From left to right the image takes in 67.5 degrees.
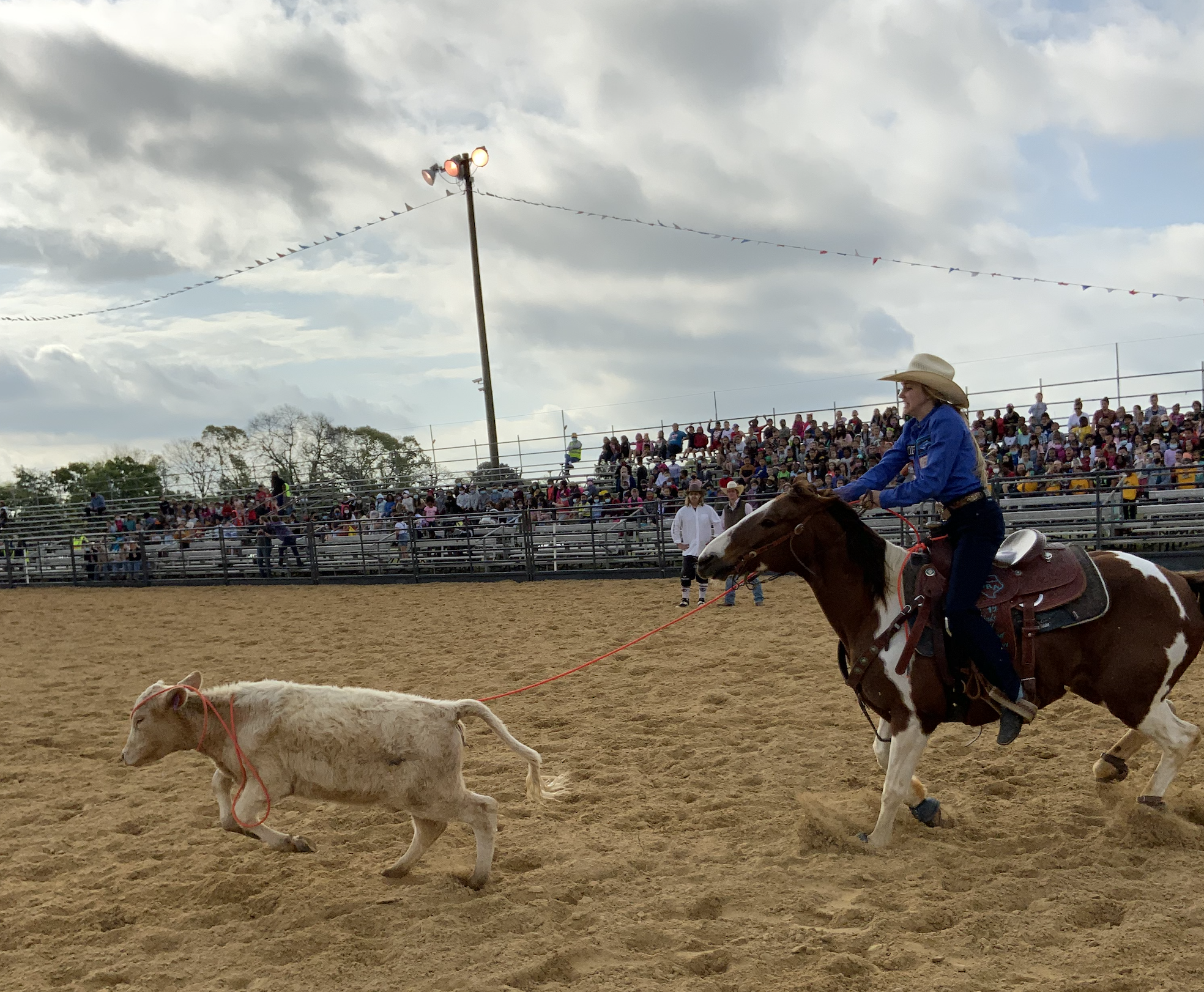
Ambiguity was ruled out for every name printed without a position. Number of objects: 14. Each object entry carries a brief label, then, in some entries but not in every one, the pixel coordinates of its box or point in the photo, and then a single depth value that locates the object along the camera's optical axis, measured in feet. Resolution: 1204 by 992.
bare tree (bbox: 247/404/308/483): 130.82
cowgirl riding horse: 13.75
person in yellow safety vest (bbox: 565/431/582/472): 77.00
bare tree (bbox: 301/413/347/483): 132.16
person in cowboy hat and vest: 39.78
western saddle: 14.02
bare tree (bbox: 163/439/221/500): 153.89
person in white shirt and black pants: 42.14
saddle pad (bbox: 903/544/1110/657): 13.94
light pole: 77.30
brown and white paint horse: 13.85
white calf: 13.04
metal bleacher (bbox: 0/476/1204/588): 43.27
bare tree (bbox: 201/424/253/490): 148.77
